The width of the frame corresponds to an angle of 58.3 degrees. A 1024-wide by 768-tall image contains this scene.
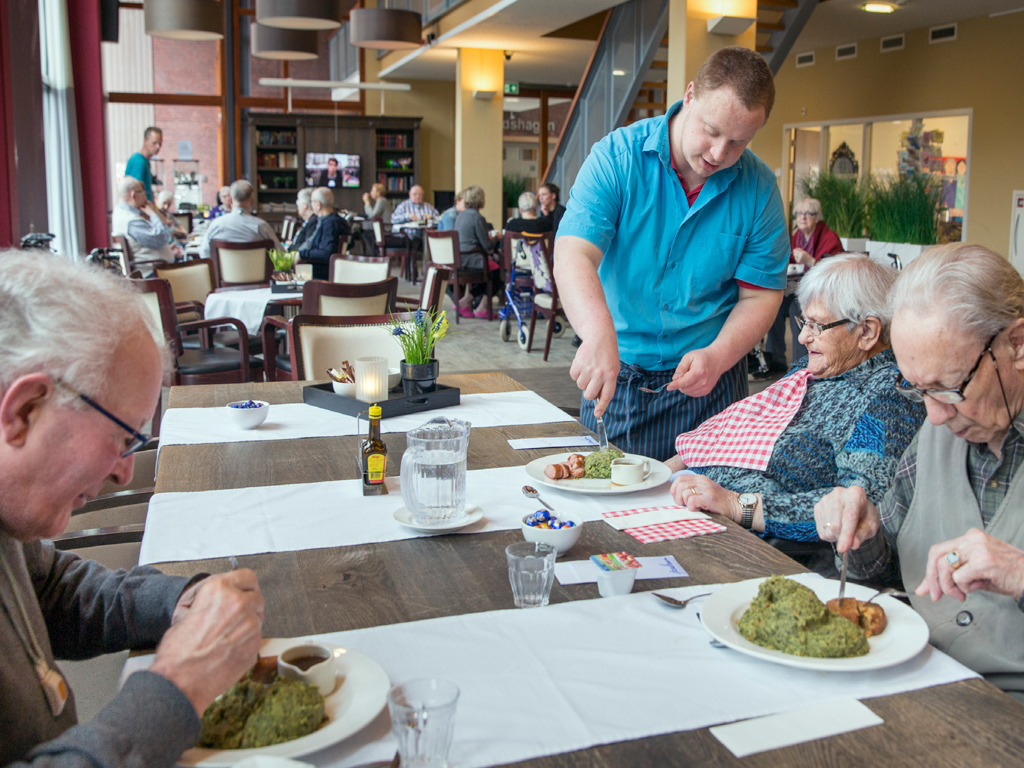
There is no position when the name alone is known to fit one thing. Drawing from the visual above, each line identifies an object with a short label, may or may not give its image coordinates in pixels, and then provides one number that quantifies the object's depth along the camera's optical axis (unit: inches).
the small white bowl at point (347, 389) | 107.0
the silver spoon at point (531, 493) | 74.6
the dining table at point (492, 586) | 39.8
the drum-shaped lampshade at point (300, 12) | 349.4
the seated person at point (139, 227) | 296.5
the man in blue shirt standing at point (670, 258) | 98.5
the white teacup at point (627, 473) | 75.8
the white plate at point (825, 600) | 45.5
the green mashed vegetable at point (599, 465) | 78.5
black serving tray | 103.7
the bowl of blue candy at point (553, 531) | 61.6
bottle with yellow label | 75.4
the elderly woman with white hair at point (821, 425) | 77.8
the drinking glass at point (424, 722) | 37.0
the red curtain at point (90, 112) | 418.0
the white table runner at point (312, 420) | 95.1
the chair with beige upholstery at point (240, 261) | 263.9
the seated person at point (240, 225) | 303.3
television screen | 711.7
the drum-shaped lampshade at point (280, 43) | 457.7
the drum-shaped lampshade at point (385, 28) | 414.0
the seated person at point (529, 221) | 369.7
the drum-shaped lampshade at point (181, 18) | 380.8
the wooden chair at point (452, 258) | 381.1
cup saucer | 66.1
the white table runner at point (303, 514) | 64.4
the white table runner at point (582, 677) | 41.2
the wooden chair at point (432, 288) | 185.2
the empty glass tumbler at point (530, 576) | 53.5
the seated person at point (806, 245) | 286.8
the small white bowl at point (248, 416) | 96.6
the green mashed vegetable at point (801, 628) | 46.8
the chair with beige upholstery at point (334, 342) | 137.0
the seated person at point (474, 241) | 398.3
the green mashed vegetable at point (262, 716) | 39.5
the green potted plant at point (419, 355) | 107.8
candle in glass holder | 102.3
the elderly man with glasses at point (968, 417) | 55.9
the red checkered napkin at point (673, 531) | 66.3
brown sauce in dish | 44.4
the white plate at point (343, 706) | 38.3
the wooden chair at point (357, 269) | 234.4
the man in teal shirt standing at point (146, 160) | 382.9
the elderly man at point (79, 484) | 36.5
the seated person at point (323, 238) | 331.3
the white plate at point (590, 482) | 74.8
